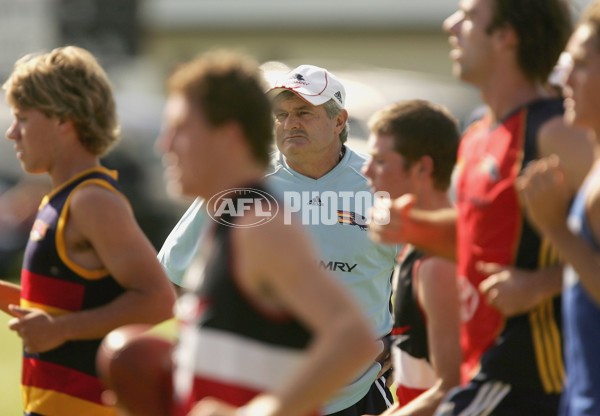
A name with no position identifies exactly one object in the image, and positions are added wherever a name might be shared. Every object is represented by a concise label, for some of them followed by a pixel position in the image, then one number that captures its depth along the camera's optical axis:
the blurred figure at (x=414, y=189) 9.72
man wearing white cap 13.49
